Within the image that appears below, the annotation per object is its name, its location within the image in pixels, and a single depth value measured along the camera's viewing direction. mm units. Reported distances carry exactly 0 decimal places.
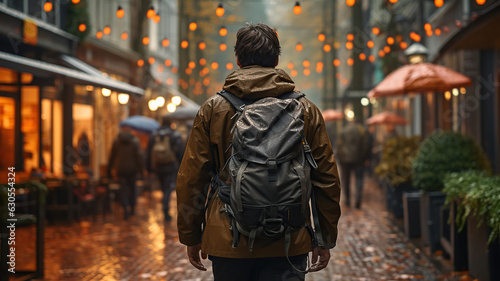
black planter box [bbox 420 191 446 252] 9086
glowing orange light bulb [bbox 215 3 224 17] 13462
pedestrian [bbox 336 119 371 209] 14938
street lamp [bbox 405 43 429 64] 13336
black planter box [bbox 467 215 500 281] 6434
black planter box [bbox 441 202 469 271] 7621
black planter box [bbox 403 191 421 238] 10359
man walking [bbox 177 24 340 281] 3297
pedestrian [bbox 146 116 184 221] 13008
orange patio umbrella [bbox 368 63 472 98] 11648
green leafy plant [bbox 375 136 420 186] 12422
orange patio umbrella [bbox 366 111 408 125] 25312
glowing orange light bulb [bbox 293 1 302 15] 13912
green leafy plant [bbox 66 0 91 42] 18094
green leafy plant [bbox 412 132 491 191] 9242
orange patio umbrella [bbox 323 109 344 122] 33041
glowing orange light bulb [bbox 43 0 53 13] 14095
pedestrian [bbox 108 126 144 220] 13891
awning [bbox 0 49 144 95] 10479
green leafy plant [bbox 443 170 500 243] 6094
